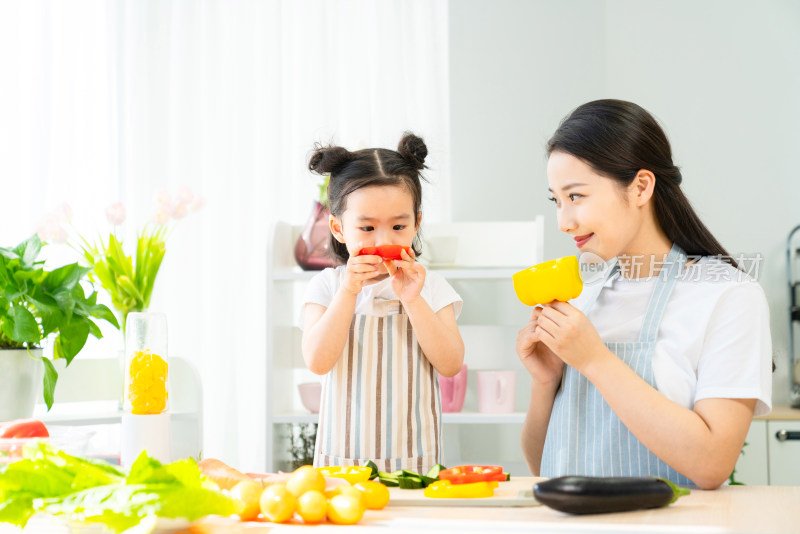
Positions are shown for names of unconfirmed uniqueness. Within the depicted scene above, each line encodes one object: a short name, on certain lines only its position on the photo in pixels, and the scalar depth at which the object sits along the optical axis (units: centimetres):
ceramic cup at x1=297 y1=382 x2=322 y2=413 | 252
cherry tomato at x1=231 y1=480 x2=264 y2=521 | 80
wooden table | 75
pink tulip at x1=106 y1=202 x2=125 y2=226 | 232
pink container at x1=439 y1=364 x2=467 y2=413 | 247
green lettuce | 68
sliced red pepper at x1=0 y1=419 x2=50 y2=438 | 107
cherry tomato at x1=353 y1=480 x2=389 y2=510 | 84
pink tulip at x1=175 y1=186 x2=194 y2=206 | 232
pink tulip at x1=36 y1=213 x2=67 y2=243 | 222
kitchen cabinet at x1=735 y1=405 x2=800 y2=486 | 267
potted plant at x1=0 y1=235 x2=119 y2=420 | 155
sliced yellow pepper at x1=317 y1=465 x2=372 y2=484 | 96
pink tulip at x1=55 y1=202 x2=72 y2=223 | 224
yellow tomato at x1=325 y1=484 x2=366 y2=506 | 80
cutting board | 86
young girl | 157
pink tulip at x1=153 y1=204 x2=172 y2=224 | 230
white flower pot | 157
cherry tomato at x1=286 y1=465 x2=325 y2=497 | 81
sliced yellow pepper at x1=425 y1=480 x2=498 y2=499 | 91
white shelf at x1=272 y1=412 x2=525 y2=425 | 244
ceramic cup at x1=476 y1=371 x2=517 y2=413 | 247
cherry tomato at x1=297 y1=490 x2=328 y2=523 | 78
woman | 115
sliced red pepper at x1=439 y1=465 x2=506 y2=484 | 95
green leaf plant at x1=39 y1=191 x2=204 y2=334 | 231
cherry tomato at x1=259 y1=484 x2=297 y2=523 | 78
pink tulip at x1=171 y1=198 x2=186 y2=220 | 231
